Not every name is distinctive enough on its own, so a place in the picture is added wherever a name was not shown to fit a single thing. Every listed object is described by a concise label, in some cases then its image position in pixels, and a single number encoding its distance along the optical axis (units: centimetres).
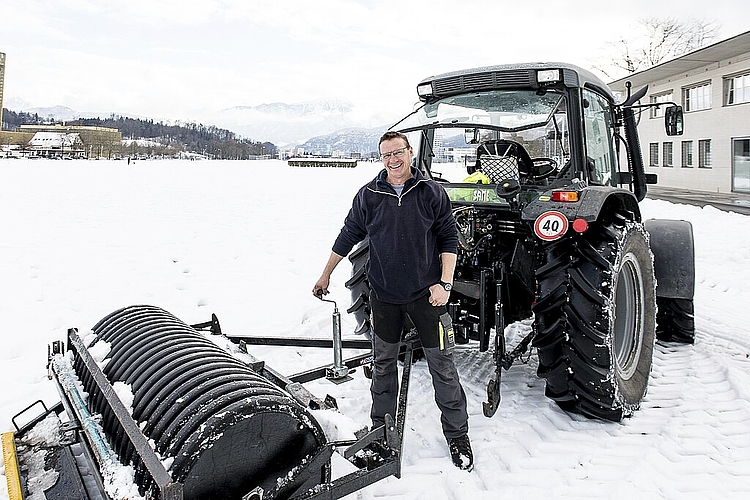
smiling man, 338
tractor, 373
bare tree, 4228
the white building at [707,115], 2489
